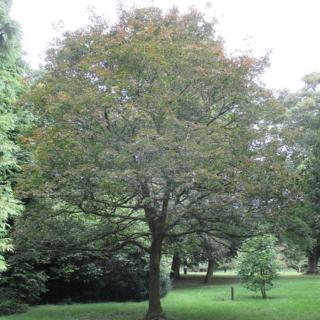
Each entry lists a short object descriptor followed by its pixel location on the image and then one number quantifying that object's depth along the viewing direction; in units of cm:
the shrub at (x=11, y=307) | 1527
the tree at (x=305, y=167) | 1246
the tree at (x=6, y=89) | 964
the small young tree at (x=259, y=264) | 1803
